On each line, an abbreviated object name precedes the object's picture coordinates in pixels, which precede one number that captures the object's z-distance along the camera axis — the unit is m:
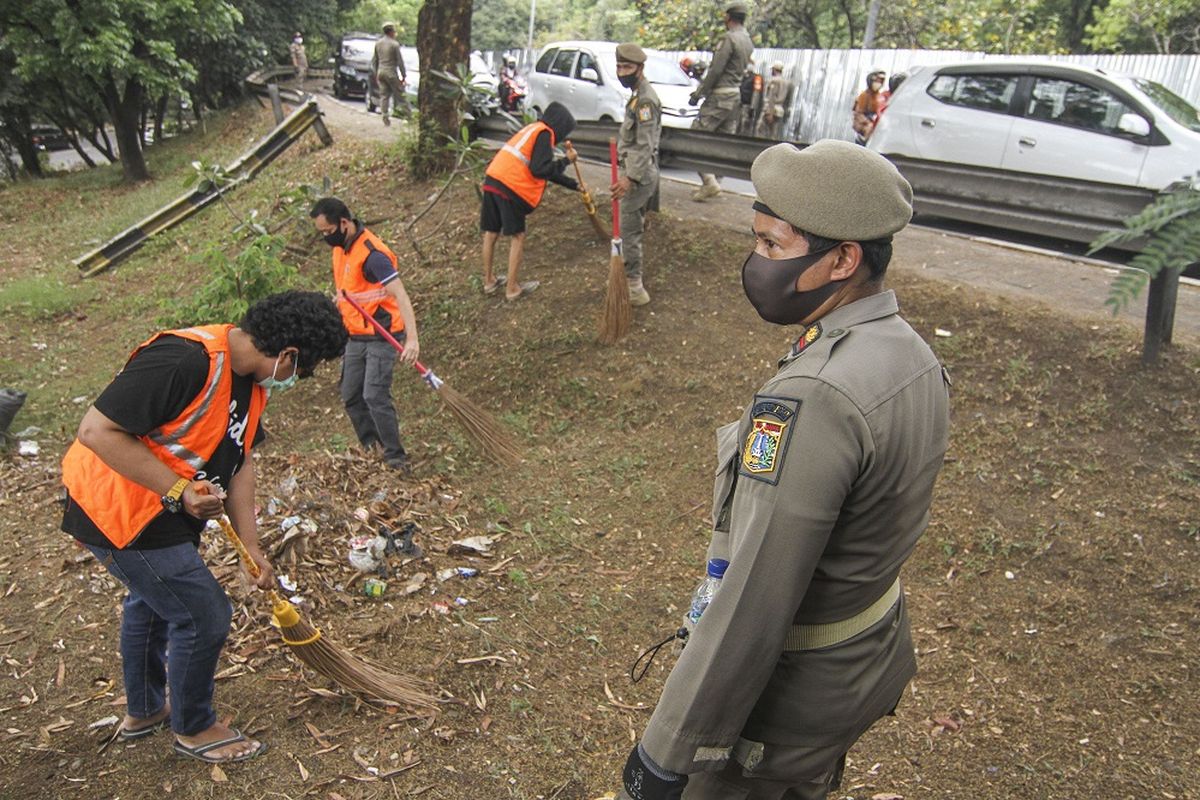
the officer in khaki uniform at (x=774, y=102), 15.22
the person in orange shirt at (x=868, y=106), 12.89
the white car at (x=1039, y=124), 7.62
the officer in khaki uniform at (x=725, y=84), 8.51
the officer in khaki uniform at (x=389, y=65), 14.27
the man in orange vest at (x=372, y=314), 5.11
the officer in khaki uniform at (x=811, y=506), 1.51
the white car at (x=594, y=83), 12.74
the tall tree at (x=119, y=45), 12.89
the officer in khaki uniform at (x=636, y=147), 6.39
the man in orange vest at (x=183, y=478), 2.54
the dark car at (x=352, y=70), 20.30
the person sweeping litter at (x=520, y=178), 6.78
